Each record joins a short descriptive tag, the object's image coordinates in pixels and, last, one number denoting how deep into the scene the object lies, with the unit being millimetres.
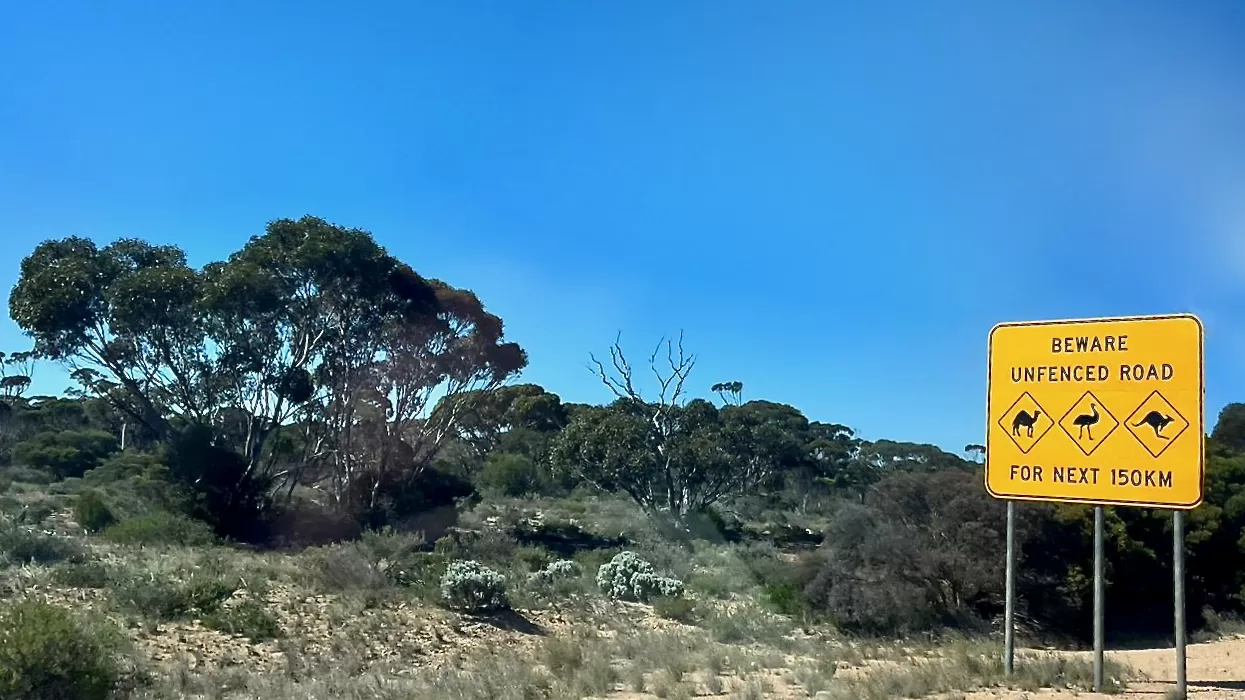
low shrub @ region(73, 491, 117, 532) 28000
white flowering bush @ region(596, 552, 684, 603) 21953
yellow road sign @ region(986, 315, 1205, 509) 9797
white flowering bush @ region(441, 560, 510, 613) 18375
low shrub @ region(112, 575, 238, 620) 15289
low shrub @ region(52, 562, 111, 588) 17031
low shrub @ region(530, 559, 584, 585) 22953
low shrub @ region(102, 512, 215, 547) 25109
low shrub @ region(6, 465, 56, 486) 44438
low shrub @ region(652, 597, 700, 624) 19473
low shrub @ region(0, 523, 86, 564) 19391
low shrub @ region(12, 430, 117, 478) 50156
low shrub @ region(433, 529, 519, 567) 25875
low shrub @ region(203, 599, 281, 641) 14719
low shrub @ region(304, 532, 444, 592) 19453
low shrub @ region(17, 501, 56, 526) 27156
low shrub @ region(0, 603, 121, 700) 9469
